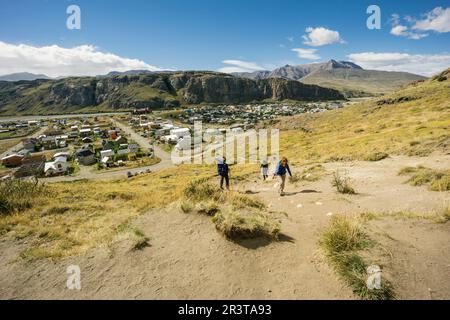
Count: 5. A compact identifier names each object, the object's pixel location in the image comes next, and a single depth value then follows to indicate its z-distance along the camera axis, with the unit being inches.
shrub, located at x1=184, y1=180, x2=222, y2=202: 393.9
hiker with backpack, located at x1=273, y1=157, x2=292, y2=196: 489.9
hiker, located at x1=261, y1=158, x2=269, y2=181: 713.0
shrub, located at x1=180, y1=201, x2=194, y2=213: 340.5
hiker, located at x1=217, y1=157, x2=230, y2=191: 537.9
